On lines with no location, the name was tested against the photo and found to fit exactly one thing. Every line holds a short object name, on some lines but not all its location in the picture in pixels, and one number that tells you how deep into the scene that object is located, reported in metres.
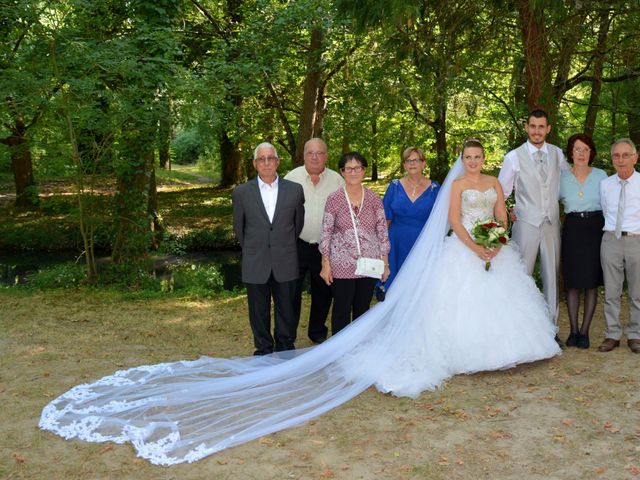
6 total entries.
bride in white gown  4.44
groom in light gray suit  5.80
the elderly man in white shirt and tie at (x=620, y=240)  5.62
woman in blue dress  6.05
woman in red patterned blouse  5.64
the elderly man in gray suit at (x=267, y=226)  5.53
